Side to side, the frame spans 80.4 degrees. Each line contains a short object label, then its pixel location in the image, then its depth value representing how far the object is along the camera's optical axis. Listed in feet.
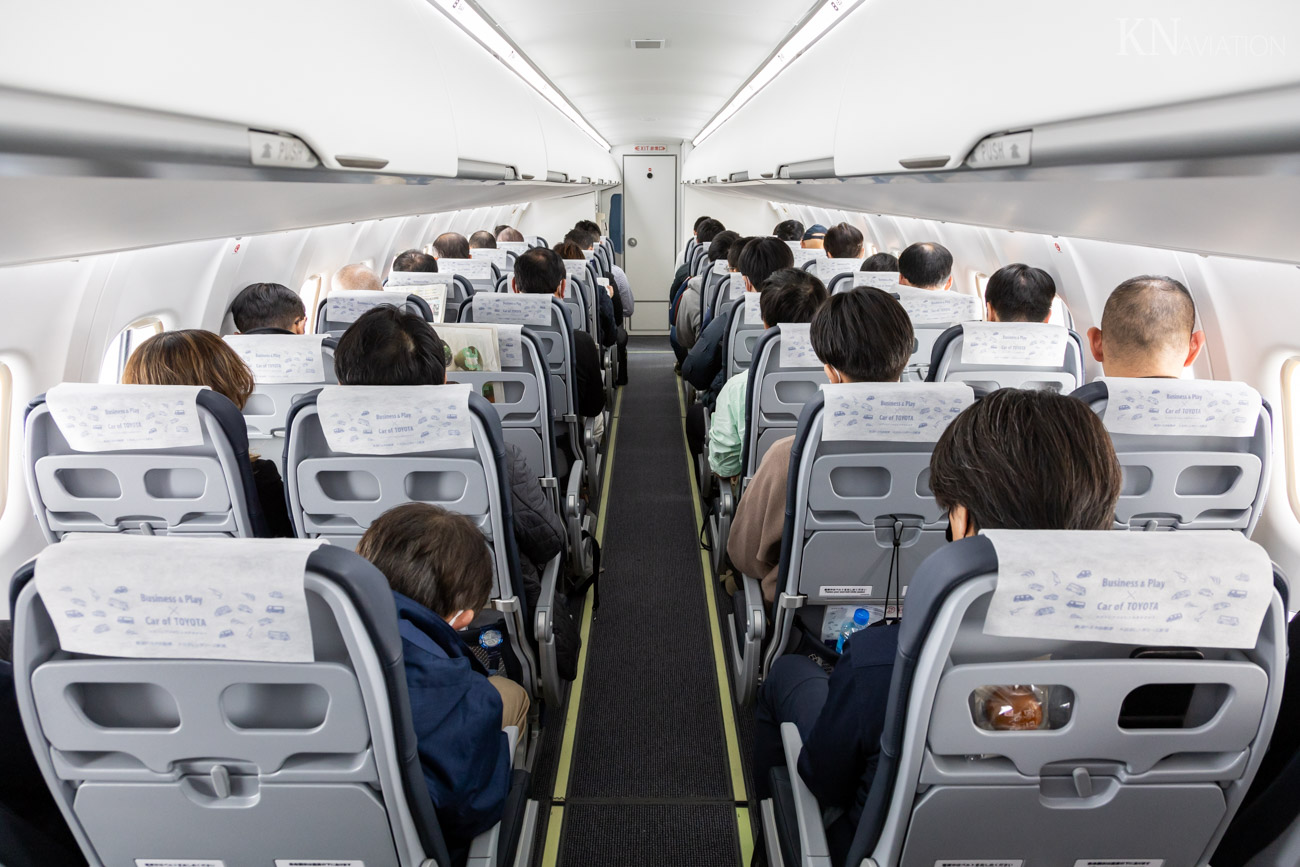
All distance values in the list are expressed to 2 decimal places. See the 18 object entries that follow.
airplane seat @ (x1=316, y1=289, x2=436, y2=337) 15.79
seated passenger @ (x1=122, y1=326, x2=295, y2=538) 9.13
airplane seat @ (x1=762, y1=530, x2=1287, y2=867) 3.86
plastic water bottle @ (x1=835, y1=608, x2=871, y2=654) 8.79
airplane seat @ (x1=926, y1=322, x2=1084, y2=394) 10.99
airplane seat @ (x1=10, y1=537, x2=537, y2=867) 3.83
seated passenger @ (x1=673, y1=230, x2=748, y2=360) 25.71
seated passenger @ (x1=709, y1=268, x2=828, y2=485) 12.76
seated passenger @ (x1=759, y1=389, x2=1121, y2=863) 4.79
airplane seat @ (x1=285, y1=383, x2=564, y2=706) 7.41
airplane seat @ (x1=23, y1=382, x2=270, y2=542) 7.55
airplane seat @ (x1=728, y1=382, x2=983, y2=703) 7.39
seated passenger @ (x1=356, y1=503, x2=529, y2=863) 5.19
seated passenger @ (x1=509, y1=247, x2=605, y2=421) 17.04
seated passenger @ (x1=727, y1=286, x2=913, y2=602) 9.04
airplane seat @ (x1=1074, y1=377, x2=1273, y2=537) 7.57
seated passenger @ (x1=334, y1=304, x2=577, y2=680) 8.32
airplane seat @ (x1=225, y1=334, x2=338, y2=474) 11.53
